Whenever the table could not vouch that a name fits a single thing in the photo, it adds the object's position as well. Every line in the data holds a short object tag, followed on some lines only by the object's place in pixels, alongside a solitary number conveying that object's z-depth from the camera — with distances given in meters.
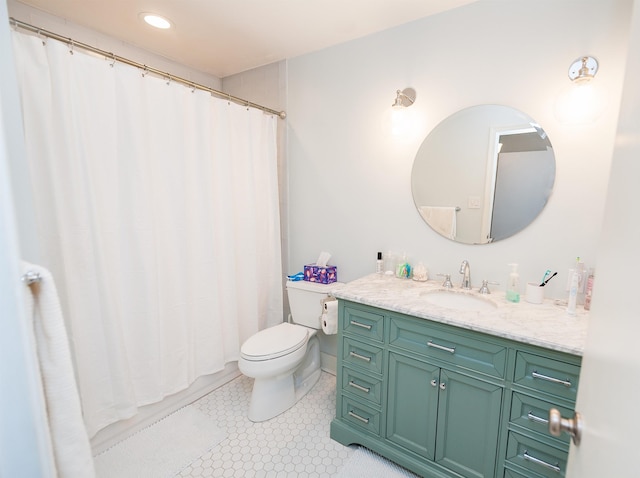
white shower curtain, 1.41
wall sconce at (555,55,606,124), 1.40
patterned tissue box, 2.29
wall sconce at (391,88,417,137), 1.90
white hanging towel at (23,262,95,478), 0.65
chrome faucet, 1.77
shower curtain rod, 1.26
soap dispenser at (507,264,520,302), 1.55
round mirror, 1.60
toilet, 1.87
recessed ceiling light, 1.82
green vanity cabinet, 1.18
